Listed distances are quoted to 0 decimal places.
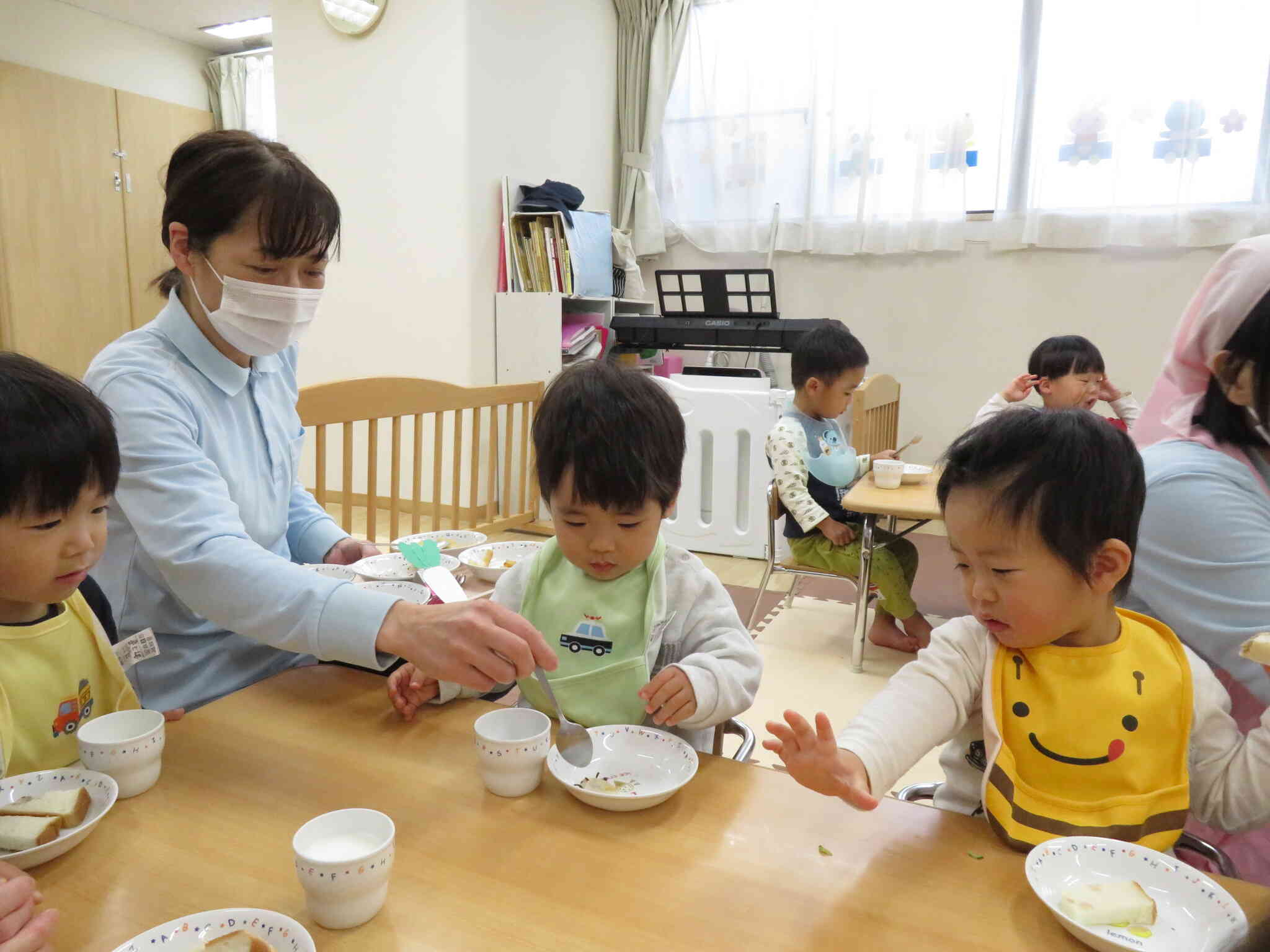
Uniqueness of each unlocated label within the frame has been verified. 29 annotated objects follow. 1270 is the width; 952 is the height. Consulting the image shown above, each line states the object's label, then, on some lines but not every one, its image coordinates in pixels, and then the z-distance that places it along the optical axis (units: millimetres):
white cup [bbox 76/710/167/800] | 768
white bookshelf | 3873
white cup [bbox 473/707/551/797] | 782
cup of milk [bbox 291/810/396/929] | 596
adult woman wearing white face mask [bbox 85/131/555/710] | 866
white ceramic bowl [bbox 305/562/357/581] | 1312
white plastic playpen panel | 3775
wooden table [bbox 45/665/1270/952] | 622
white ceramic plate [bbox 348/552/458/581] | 1335
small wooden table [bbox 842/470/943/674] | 2480
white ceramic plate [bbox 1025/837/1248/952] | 617
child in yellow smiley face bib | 821
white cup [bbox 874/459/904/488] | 2742
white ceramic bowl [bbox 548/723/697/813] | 769
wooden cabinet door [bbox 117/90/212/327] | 5035
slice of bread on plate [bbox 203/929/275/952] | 567
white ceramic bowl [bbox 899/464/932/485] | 2832
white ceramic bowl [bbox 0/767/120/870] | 709
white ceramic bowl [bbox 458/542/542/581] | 1434
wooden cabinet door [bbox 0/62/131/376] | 4508
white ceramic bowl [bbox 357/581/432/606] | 1198
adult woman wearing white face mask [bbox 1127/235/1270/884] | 962
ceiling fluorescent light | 4977
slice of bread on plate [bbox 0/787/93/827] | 705
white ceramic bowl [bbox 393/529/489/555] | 1679
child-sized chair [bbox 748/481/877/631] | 2877
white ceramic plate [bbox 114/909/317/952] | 576
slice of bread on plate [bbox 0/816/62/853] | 667
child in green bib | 989
